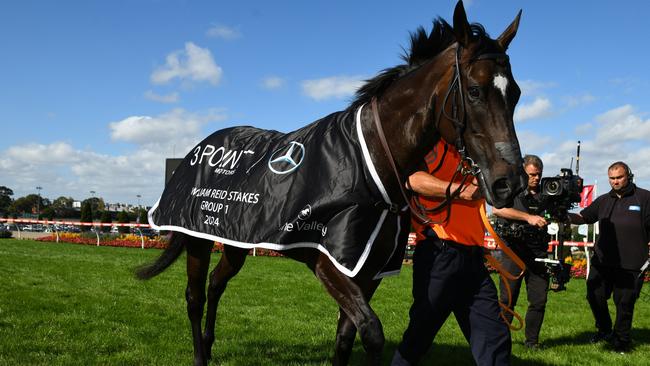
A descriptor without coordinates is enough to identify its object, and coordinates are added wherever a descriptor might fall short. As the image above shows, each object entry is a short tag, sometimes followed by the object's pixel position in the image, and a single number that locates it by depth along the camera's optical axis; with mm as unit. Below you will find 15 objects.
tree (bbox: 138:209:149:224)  38728
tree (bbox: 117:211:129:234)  43497
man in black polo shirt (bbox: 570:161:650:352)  6035
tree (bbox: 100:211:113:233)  40406
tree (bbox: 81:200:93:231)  42344
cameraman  5742
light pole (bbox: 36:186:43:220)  99031
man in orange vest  3168
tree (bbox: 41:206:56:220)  63212
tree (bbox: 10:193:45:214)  103312
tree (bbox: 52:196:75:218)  90631
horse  2521
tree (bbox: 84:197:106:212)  116856
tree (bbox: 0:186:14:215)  102031
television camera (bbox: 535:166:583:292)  4418
